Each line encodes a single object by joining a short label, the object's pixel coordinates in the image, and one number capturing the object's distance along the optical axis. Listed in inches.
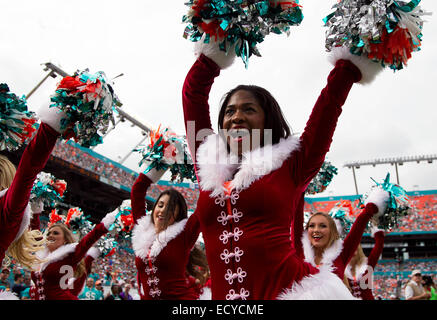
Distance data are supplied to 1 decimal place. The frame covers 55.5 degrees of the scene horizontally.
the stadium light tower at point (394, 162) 1286.5
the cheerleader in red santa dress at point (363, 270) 203.3
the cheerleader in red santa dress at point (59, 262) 171.0
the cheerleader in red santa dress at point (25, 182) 81.0
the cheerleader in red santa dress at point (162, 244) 144.3
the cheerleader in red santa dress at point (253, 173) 65.9
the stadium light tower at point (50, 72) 637.9
